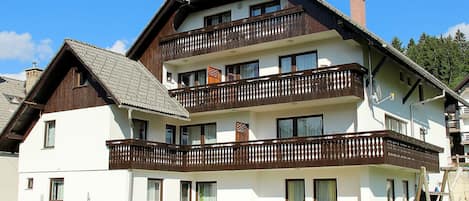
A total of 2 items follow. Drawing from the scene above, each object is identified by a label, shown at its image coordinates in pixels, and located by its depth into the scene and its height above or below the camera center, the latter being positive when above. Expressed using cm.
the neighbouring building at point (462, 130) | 4706 +390
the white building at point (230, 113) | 2062 +249
